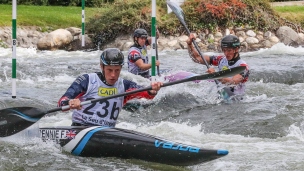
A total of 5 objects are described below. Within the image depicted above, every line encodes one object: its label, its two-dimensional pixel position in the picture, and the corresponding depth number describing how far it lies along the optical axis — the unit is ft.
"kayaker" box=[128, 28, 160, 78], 65.26
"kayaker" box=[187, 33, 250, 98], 54.63
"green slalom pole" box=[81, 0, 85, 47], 104.10
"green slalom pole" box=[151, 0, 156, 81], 52.00
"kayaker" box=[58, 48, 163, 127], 39.91
